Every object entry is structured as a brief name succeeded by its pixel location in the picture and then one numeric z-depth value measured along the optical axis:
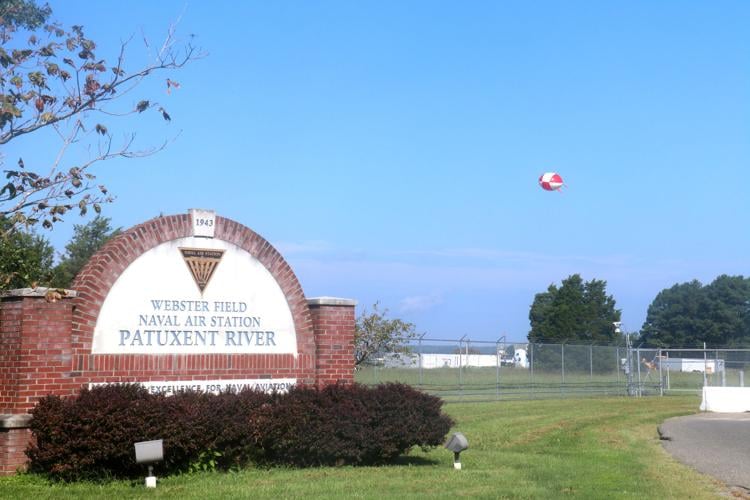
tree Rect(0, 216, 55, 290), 21.98
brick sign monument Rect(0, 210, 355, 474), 12.72
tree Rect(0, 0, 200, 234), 10.62
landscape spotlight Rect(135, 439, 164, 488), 11.73
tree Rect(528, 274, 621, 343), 81.69
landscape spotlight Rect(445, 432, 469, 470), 14.01
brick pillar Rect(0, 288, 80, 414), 12.59
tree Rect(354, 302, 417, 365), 35.91
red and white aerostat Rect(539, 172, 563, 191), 24.42
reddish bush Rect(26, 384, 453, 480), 11.95
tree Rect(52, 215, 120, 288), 44.28
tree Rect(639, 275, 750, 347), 100.81
